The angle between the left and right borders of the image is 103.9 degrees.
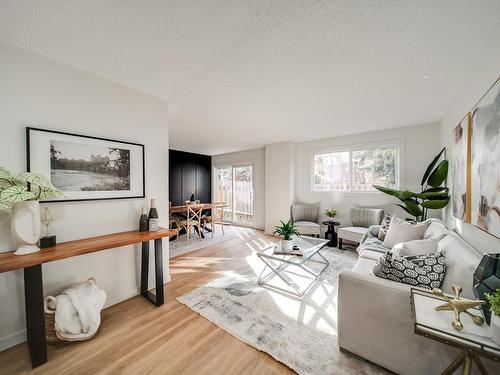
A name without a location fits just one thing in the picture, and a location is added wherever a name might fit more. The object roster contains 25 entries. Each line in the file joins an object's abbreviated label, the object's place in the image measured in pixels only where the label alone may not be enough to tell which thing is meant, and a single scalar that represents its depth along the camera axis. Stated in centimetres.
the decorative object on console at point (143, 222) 219
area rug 141
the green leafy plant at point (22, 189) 132
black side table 409
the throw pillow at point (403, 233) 246
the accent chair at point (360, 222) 355
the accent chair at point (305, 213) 460
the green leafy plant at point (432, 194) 275
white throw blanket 156
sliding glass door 620
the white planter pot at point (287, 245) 255
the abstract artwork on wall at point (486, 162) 126
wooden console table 137
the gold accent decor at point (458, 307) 90
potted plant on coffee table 257
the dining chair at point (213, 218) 491
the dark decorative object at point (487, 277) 96
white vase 145
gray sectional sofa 117
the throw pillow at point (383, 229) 292
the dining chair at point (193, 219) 442
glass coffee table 236
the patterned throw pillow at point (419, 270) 133
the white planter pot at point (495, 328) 79
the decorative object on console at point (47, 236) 162
